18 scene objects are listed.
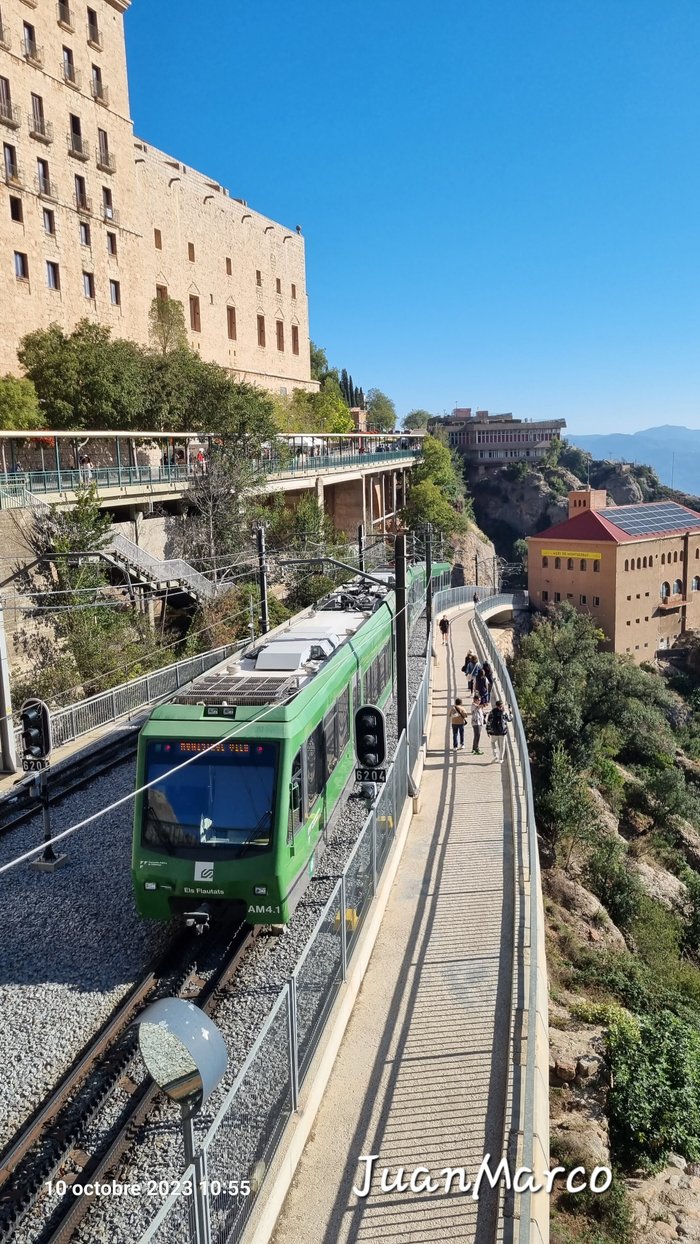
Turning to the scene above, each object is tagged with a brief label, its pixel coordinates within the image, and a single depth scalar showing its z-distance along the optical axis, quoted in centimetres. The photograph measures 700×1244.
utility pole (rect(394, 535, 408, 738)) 1483
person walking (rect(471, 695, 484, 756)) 1761
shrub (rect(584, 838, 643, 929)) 2094
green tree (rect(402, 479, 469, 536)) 6781
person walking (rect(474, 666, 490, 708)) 1832
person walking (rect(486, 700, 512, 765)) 1688
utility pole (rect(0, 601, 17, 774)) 1609
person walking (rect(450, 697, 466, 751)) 1788
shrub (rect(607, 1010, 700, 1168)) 1000
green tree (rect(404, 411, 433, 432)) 13125
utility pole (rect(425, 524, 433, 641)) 2941
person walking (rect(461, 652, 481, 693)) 2116
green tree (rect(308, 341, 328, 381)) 8672
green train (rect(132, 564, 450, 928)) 905
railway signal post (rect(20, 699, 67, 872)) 1184
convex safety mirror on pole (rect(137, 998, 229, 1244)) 379
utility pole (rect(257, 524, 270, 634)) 2003
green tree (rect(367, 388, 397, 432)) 11356
